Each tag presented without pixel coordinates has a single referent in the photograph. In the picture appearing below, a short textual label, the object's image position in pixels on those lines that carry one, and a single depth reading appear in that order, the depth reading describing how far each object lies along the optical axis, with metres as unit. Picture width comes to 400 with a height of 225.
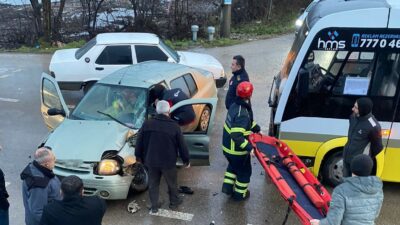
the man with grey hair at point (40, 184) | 4.30
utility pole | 17.69
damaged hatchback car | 6.00
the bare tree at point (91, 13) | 20.22
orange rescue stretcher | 5.07
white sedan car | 10.62
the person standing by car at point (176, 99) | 6.86
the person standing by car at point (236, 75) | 7.56
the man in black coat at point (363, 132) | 5.26
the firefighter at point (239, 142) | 5.87
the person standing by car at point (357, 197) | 3.88
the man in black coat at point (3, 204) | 4.78
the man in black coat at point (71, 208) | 3.78
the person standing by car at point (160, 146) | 5.75
